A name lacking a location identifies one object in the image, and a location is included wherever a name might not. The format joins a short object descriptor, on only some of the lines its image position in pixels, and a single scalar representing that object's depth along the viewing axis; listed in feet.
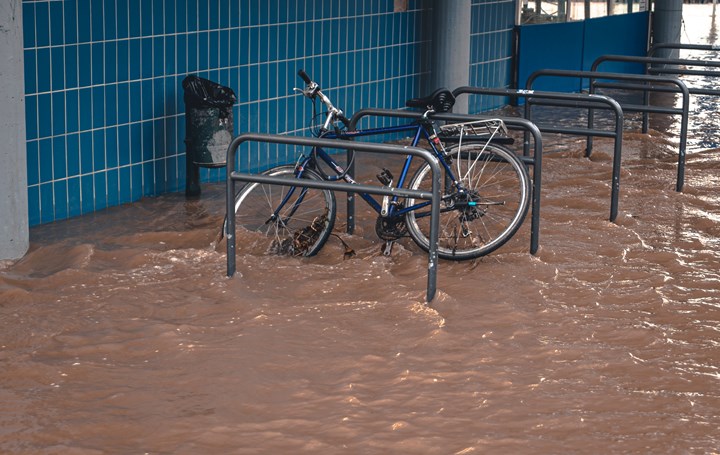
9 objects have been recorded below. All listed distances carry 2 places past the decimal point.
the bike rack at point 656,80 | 29.66
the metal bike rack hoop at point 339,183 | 19.34
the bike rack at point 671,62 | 34.40
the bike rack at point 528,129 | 22.86
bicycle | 22.44
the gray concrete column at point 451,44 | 37.88
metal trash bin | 27.63
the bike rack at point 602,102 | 26.13
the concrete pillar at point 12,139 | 21.61
